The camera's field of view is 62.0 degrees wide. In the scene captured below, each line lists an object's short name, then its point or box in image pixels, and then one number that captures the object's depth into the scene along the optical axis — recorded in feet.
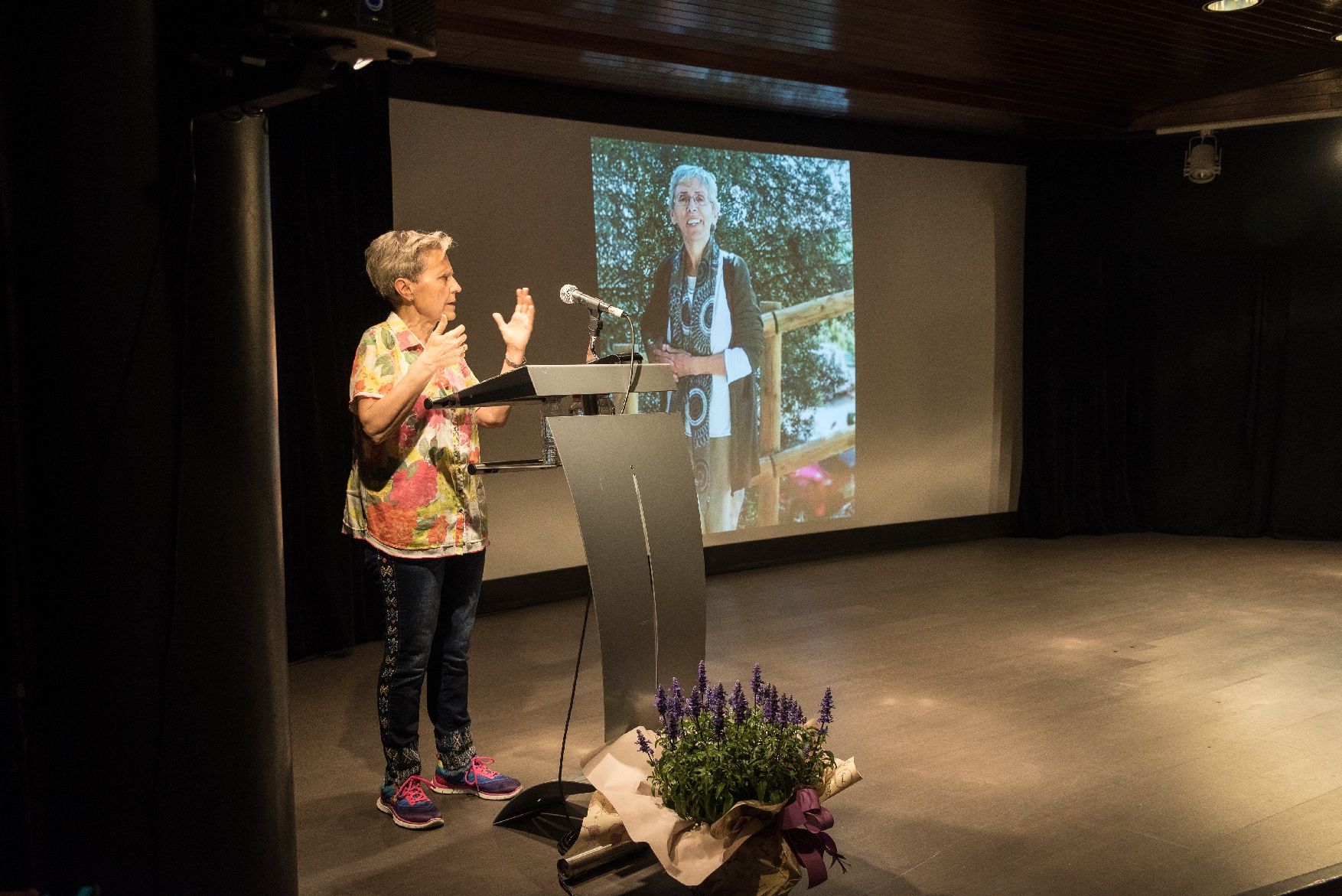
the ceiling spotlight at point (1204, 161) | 26.12
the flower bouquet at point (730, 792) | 7.43
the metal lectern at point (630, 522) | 8.21
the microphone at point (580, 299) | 8.83
